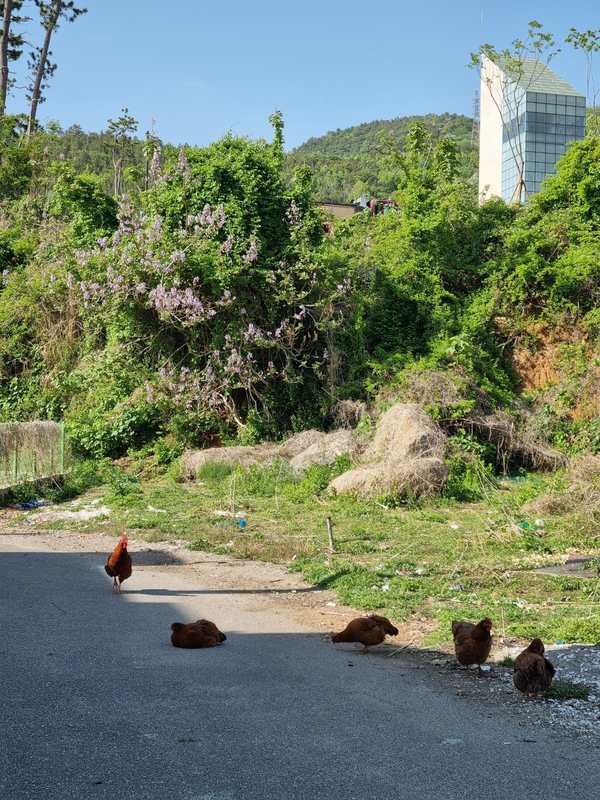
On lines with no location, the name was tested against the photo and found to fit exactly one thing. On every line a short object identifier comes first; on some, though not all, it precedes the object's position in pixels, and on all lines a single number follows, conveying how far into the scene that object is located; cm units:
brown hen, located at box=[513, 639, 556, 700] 448
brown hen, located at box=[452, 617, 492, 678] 498
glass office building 4972
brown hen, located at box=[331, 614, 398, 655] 553
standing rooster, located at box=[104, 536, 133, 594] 686
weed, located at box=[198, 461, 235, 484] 1380
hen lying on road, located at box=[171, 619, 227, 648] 543
